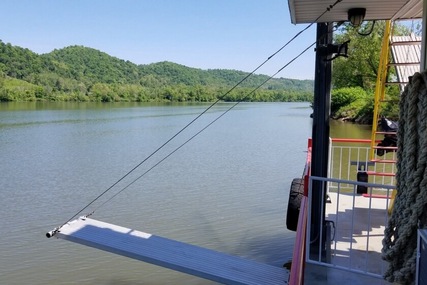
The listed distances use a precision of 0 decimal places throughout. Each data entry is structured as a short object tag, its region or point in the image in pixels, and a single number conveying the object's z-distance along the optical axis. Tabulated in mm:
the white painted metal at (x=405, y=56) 4840
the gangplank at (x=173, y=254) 3877
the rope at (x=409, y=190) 2104
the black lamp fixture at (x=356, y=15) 3658
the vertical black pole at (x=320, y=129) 3656
